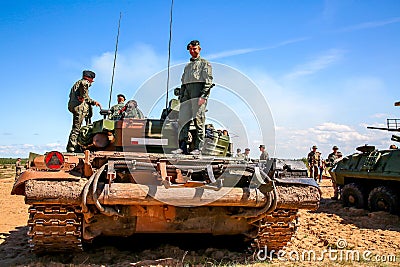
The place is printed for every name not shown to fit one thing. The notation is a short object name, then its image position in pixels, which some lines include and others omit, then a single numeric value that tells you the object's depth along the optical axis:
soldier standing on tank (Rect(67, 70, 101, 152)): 7.96
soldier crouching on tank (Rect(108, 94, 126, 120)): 7.67
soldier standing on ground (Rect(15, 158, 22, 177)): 22.01
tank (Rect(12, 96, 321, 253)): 4.65
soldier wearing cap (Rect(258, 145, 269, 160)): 11.56
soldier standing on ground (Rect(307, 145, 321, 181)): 19.00
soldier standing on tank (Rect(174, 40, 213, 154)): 6.34
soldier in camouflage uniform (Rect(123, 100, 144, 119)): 7.30
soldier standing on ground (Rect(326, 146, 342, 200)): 17.84
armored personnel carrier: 11.00
